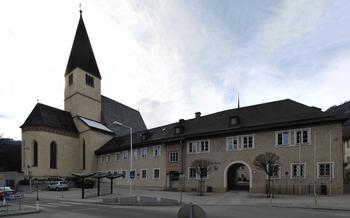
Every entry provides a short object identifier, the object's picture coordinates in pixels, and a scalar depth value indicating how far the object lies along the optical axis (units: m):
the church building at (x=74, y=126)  65.09
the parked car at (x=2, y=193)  29.73
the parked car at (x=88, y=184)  58.92
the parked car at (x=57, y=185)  55.18
